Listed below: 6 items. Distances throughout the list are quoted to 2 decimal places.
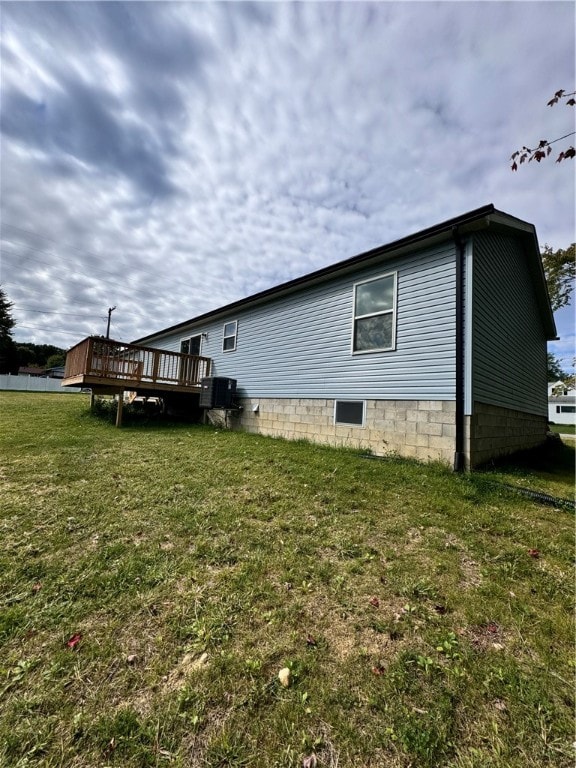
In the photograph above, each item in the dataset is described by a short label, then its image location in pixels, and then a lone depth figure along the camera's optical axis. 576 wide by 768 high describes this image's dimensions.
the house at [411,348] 5.64
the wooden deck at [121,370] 9.22
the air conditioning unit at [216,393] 9.72
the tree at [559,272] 14.84
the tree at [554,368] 37.60
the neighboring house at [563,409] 30.29
